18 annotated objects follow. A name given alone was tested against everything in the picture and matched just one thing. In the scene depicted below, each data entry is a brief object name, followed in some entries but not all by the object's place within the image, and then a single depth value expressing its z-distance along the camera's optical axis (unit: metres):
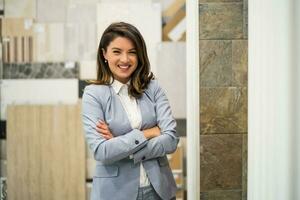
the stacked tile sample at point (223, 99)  1.96
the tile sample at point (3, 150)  2.45
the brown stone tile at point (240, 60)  1.98
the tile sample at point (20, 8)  2.41
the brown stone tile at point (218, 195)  2.02
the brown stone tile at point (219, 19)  1.96
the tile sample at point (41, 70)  2.43
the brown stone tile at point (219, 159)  2.00
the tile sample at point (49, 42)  2.42
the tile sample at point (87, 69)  2.44
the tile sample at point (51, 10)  2.41
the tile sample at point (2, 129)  2.45
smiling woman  1.31
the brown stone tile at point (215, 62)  1.97
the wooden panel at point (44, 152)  2.42
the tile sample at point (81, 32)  2.41
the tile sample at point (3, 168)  2.46
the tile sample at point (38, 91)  2.43
